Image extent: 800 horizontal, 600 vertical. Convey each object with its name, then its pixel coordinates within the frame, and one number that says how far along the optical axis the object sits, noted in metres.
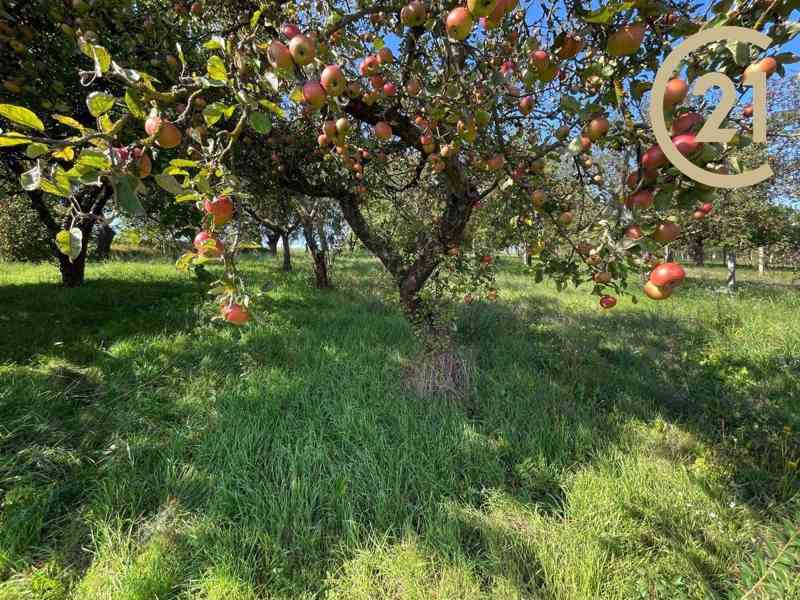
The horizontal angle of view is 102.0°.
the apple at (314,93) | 1.17
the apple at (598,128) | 1.22
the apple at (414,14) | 1.35
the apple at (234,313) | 1.27
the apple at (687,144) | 0.94
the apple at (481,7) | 1.03
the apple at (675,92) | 0.98
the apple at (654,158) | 1.02
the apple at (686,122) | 1.01
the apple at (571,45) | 1.36
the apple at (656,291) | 1.24
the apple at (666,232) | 1.01
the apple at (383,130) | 2.05
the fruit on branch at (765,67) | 1.00
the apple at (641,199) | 1.09
